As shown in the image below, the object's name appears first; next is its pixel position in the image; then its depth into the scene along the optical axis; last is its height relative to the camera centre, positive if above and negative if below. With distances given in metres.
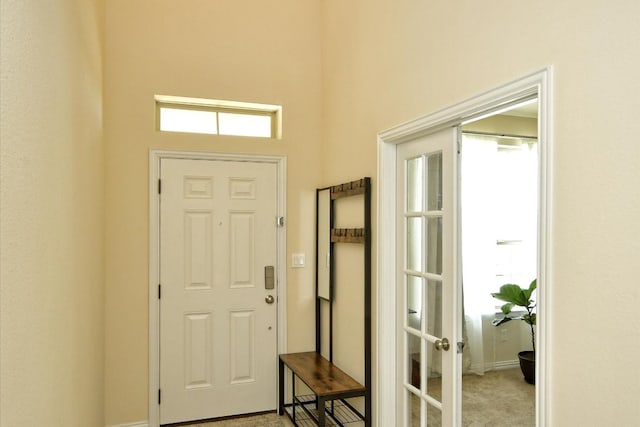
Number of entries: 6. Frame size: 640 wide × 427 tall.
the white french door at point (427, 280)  2.28 -0.31
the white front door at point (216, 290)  3.48 -0.52
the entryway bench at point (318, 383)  2.82 -1.05
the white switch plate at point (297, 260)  3.79 -0.31
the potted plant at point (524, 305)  4.43 -0.82
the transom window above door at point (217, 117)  3.60 +0.86
